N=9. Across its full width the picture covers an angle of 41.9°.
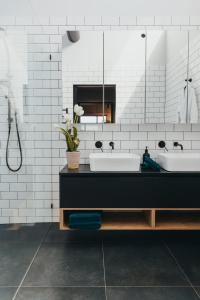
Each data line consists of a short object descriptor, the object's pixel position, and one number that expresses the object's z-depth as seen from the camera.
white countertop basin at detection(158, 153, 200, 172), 2.35
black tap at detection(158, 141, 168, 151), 2.90
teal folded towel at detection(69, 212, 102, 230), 2.36
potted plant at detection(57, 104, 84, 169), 2.49
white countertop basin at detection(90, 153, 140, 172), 2.33
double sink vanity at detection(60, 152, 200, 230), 2.30
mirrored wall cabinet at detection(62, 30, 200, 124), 2.77
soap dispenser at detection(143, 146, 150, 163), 2.75
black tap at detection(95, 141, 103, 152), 2.89
